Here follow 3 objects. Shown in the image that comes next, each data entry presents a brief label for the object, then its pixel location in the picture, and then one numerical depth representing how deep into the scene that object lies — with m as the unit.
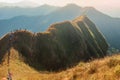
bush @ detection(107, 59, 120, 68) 15.87
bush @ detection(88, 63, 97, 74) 16.11
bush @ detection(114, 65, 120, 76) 13.07
